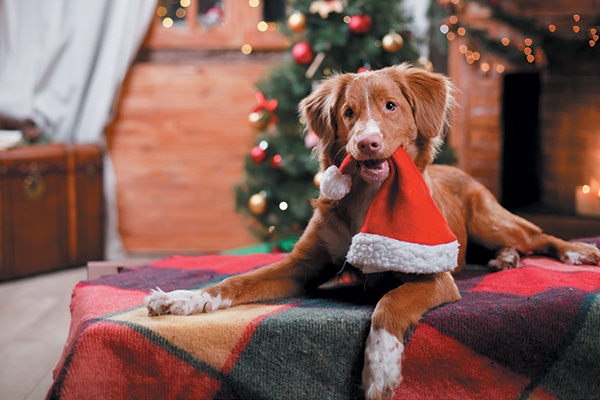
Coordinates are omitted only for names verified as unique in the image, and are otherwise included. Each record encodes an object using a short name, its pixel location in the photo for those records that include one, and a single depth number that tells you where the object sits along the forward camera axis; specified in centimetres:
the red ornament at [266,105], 381
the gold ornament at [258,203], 387
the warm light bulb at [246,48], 450
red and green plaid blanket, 150
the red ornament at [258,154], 387
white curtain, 436
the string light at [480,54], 372
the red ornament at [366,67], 348
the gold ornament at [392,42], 352
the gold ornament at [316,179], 341
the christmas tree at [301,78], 359
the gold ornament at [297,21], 364
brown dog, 151
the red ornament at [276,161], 379
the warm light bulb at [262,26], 451
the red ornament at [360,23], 354
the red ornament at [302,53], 364
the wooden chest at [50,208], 386
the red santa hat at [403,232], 160
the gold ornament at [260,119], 389
